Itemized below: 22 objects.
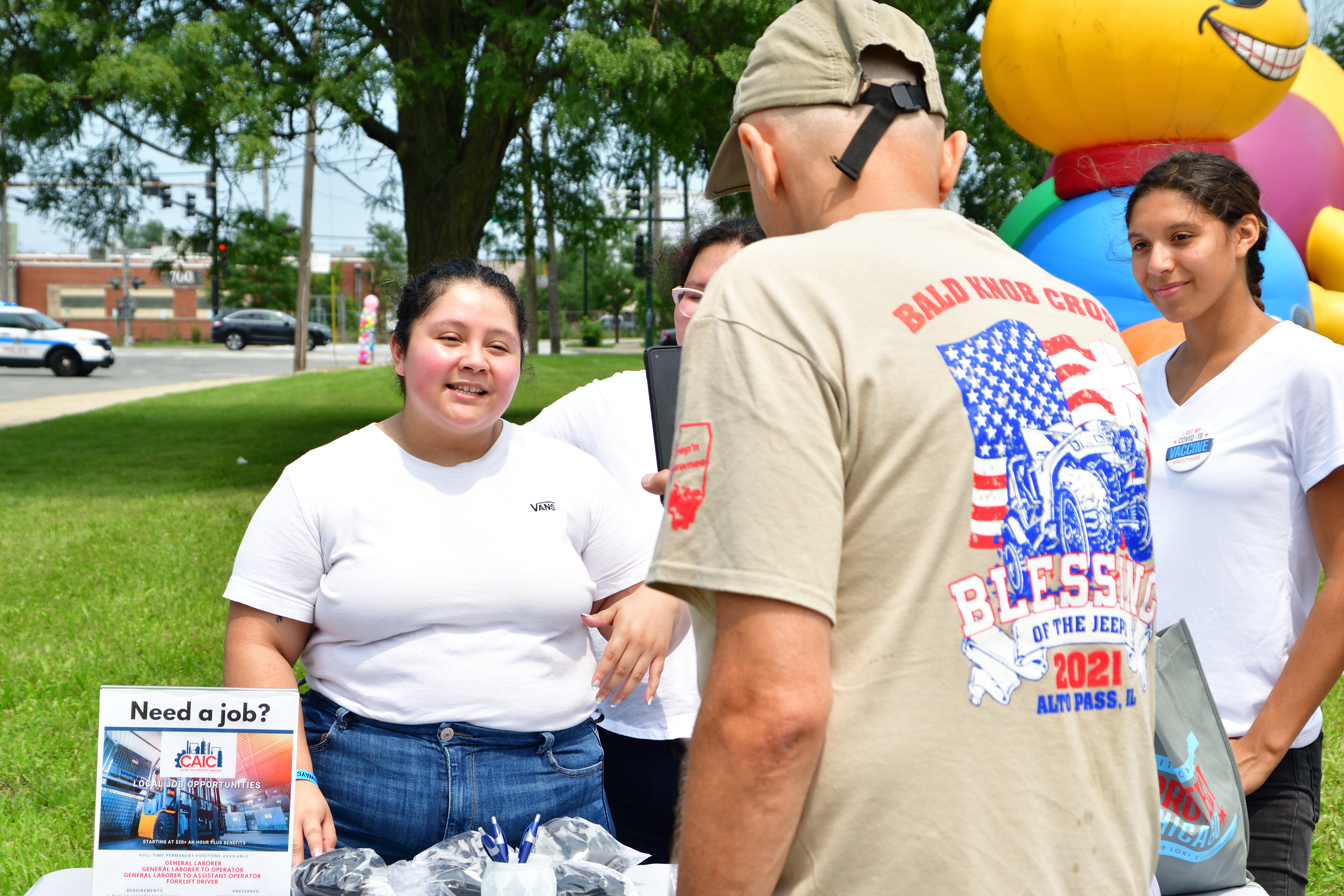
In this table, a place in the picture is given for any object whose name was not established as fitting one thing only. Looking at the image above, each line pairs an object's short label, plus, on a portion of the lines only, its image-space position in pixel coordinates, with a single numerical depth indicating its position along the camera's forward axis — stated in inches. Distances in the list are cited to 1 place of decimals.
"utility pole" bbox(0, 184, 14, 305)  2213.3
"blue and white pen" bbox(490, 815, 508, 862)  78.6
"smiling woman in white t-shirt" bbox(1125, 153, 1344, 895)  83.4
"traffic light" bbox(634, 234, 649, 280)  1016.2
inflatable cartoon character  246.1
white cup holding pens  73.1
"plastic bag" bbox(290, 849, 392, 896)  76.2
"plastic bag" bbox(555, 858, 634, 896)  77.2
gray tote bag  75.4
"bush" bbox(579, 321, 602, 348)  2439.7
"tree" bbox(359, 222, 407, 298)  3041.3
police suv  1091.3
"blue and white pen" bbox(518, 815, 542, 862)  77.5
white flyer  70.9
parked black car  1945.1
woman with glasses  104.8
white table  79.2
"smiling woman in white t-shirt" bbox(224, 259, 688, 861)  89.9
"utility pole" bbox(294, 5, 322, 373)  1261.1
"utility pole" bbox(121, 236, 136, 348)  2316.7
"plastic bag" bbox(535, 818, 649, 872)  83.8
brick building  3147.1
